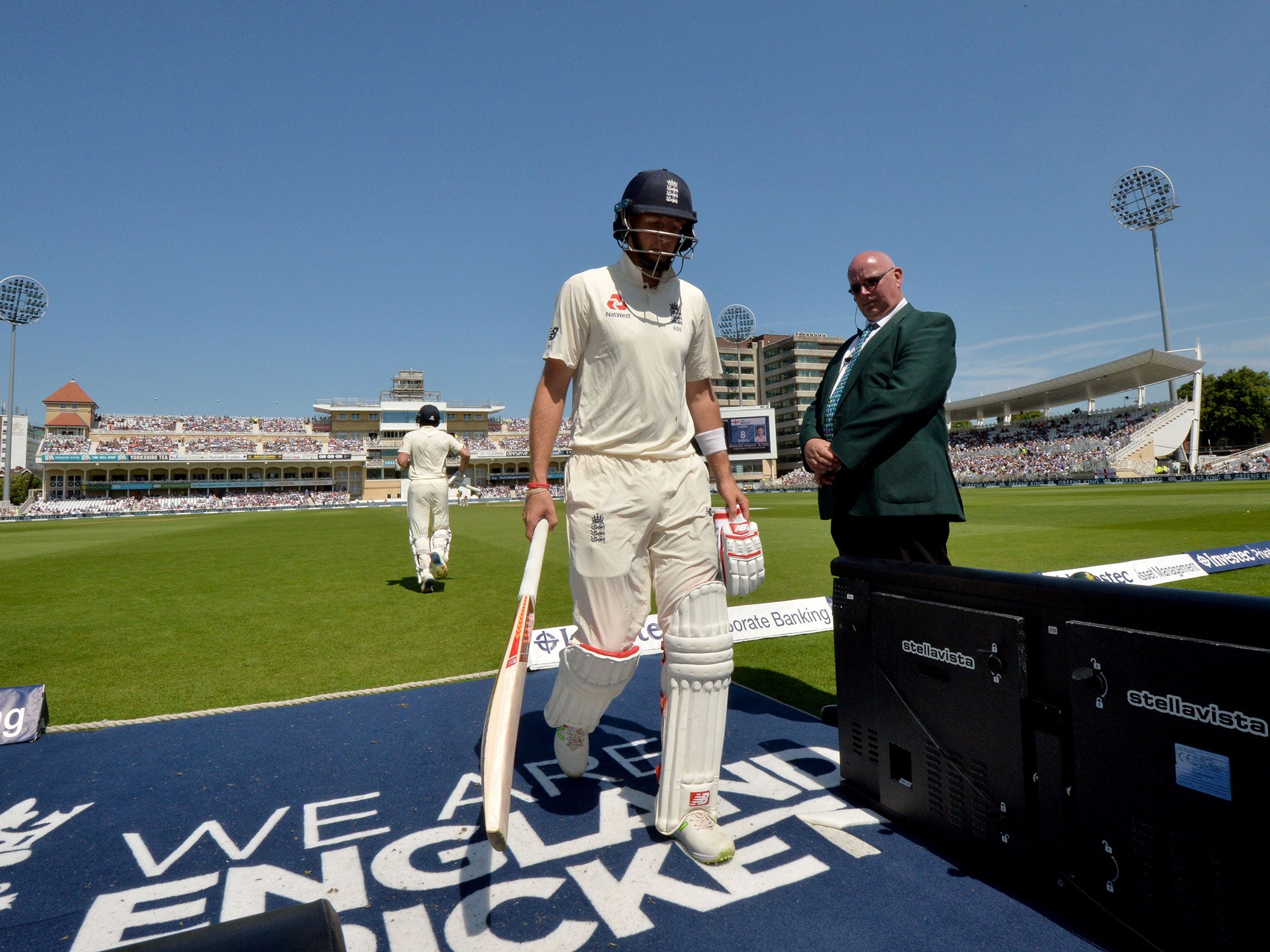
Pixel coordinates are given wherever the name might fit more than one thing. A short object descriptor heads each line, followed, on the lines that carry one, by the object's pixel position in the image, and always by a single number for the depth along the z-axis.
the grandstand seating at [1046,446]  49.41
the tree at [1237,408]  61.84
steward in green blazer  2.90
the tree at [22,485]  74.12
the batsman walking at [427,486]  8.66
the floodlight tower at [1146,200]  52.38
